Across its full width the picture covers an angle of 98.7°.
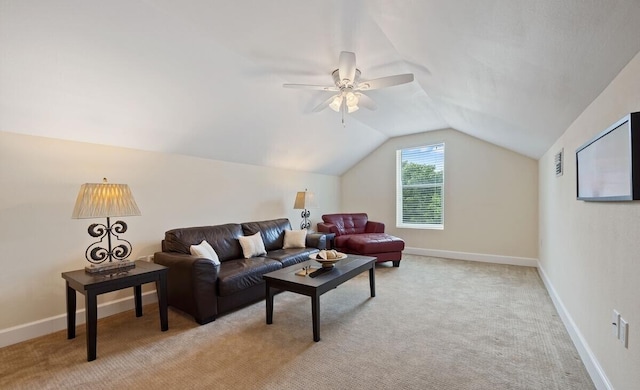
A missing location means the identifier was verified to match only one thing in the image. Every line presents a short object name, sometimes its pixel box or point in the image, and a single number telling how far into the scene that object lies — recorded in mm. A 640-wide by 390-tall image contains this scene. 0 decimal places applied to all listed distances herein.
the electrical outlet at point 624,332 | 1414
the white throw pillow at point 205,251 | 2971
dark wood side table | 2113
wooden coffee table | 2334
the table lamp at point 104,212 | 2283
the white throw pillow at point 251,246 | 3656
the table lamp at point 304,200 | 4988
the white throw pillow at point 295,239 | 4258
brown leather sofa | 2672
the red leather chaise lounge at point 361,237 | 4570
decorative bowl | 2801
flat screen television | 1255
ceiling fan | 2317
